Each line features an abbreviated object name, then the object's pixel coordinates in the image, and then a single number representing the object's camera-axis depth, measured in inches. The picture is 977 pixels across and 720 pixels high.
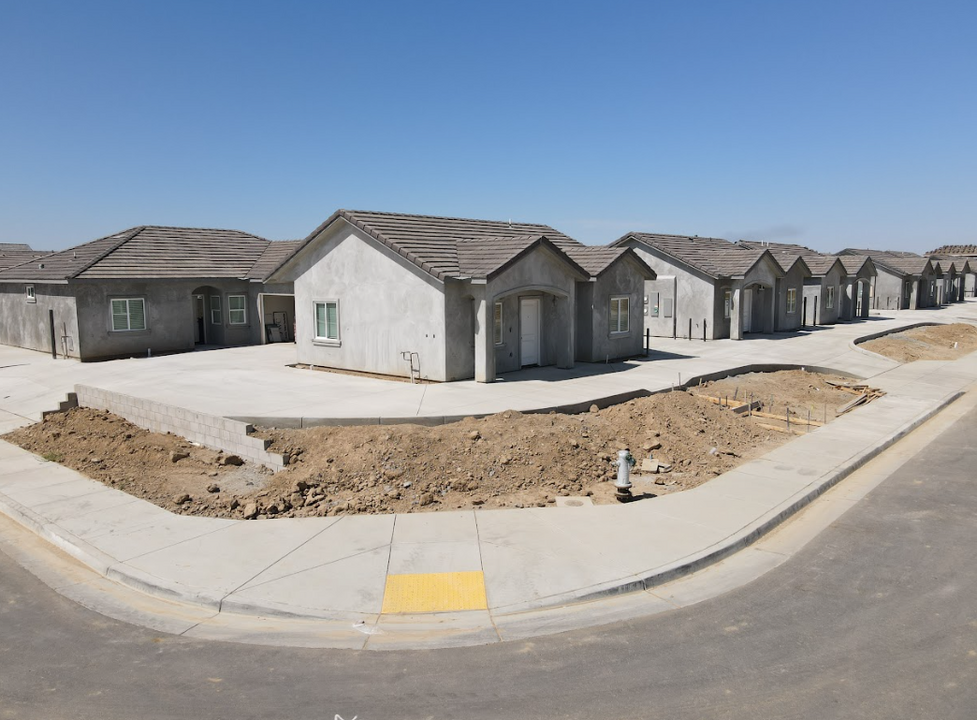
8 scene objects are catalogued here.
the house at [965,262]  2625.5
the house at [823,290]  1485.0
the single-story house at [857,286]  1616.6
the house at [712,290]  1179.3
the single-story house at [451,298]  695.1
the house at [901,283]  1991.9
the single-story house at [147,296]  943.7
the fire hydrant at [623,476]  396.2
